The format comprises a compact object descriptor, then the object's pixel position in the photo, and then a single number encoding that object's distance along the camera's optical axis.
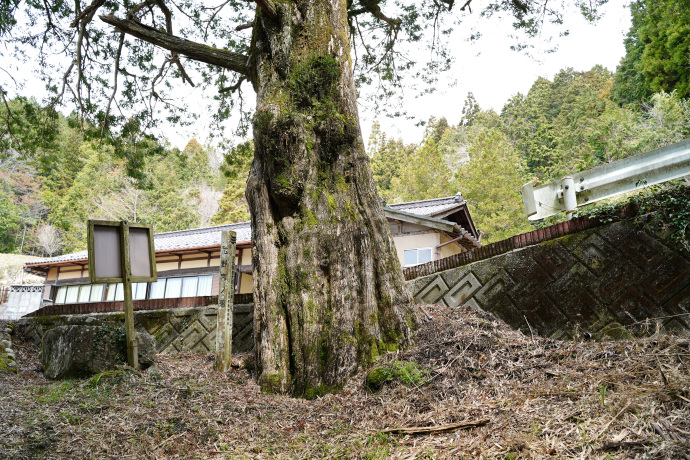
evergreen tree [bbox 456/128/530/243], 21.62
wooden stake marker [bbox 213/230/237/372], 5.77
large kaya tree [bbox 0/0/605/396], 4.72
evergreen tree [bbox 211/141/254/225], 27.75
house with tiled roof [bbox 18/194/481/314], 14.41
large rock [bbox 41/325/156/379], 5.20
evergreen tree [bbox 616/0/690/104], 15.67
